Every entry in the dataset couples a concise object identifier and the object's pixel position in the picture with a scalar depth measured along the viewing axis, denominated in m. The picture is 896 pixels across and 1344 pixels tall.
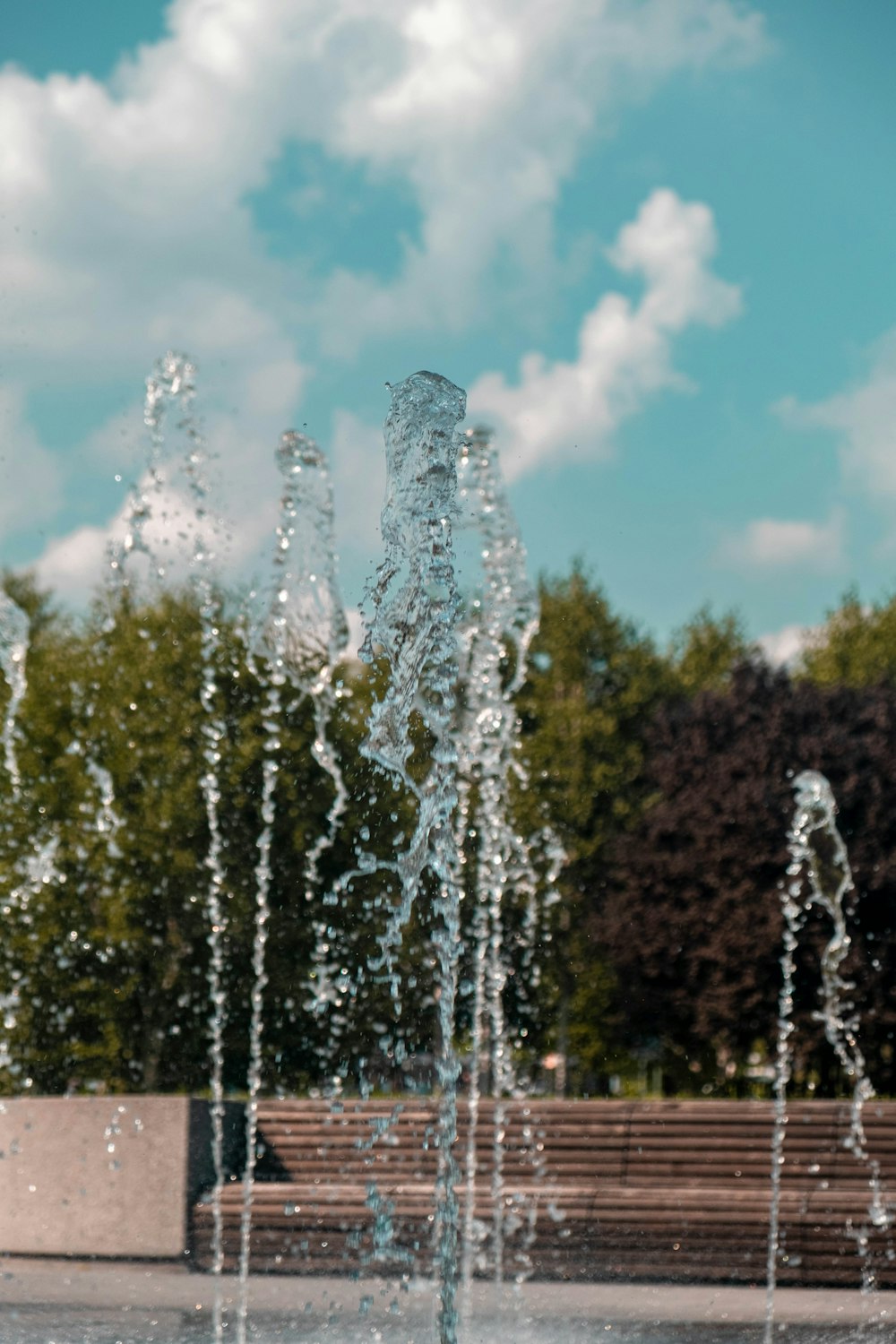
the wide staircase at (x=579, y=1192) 9.78
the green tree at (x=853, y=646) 46.06
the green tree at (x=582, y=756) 36.47
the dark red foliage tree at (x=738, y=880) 29.56
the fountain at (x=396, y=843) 7.21
